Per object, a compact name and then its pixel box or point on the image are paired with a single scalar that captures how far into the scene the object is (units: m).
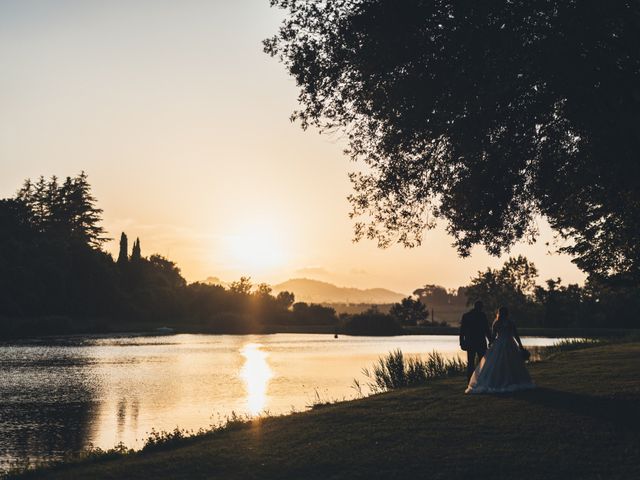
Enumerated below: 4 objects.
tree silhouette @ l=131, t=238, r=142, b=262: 127.61
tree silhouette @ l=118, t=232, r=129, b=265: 127.89
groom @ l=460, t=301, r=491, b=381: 21.47
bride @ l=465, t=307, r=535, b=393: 18.97
